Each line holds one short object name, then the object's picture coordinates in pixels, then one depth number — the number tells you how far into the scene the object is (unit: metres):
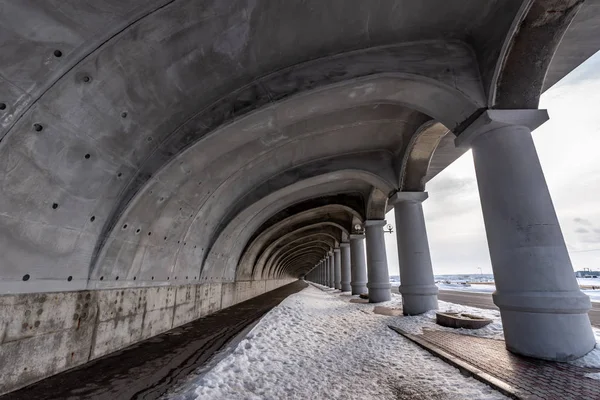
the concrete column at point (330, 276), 34.64
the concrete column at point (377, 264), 13.43
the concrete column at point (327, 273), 37.87
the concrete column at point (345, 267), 24.30
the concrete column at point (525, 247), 4.27
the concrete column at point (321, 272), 48.25
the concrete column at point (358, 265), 18.75
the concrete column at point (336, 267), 30.08
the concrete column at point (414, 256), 9.00
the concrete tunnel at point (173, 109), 3.53
